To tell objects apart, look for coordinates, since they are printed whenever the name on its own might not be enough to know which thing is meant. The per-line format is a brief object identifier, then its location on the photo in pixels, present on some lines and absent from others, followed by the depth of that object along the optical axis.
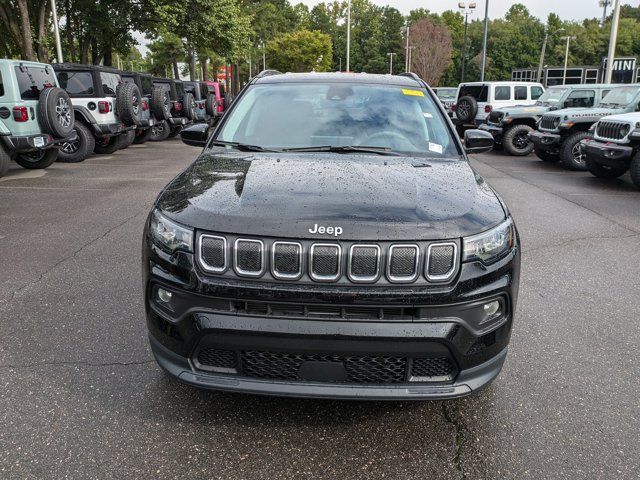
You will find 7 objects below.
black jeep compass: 2.33
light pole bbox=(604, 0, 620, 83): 21.98
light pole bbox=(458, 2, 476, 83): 40.91
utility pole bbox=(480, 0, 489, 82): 33.97
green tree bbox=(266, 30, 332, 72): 70.25
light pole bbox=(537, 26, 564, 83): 89.47
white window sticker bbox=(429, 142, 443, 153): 3.56
